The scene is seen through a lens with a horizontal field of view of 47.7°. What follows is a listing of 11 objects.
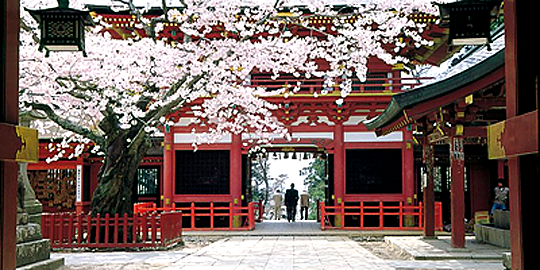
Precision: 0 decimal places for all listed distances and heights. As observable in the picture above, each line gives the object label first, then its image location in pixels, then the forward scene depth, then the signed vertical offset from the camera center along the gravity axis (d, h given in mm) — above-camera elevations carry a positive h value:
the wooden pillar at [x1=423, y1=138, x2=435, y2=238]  14133 -589
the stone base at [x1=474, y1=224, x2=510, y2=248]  12008 -1368
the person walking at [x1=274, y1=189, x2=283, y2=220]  26312 -1409
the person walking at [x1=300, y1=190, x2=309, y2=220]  26328 -1368
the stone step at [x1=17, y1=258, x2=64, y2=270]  9408 -1556
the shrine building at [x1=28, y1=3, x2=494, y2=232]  19594 +676
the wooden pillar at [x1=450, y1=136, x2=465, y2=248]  11797 -444
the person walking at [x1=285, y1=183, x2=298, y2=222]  24469 -1272
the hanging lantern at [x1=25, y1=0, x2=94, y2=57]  6750 +1581
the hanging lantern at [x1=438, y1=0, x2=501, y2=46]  6508 +1614
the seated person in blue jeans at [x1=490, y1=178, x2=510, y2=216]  15727 -722
